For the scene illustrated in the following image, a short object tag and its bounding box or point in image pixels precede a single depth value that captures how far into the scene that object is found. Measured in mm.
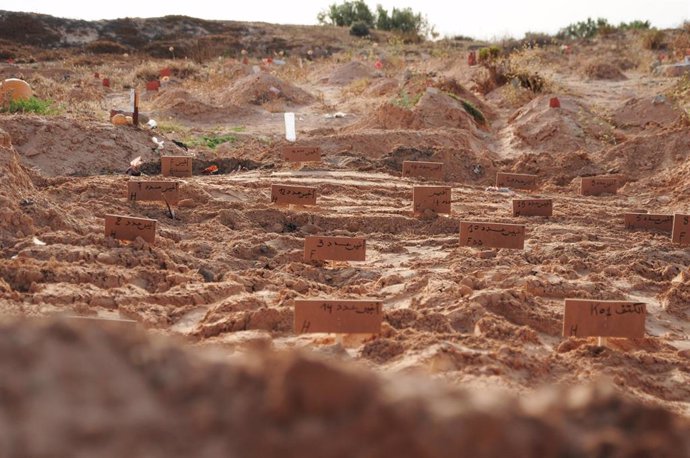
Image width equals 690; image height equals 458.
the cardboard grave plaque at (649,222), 6844
